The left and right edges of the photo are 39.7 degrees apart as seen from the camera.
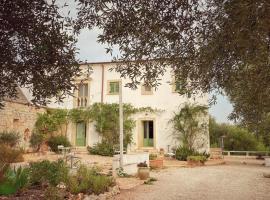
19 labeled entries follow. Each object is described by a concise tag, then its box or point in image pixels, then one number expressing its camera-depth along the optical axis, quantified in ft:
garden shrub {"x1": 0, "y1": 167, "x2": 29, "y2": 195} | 25.35
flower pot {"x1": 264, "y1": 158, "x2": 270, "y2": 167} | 65.66
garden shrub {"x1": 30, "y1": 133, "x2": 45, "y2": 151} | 70.85
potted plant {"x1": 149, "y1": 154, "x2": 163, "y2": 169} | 56.90
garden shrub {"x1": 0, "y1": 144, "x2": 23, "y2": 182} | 49.20
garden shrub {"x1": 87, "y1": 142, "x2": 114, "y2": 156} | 72.95
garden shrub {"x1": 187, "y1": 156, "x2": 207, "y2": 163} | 62.39
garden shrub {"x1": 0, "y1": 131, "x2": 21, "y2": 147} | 60.80
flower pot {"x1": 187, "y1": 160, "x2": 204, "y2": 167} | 62.14
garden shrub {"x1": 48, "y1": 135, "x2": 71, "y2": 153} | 74.64
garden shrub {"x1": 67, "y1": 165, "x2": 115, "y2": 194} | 29.71
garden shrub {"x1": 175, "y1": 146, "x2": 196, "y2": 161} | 69.05
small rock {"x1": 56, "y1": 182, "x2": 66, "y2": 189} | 30.64
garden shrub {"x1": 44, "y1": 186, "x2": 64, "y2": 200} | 25.04
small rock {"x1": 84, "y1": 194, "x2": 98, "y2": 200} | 28.39
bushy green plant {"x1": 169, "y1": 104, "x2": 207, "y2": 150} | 72.95
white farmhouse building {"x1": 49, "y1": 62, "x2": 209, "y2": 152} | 75.82
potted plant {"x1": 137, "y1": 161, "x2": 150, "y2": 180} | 42.55
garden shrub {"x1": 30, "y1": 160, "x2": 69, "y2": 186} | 31.07
